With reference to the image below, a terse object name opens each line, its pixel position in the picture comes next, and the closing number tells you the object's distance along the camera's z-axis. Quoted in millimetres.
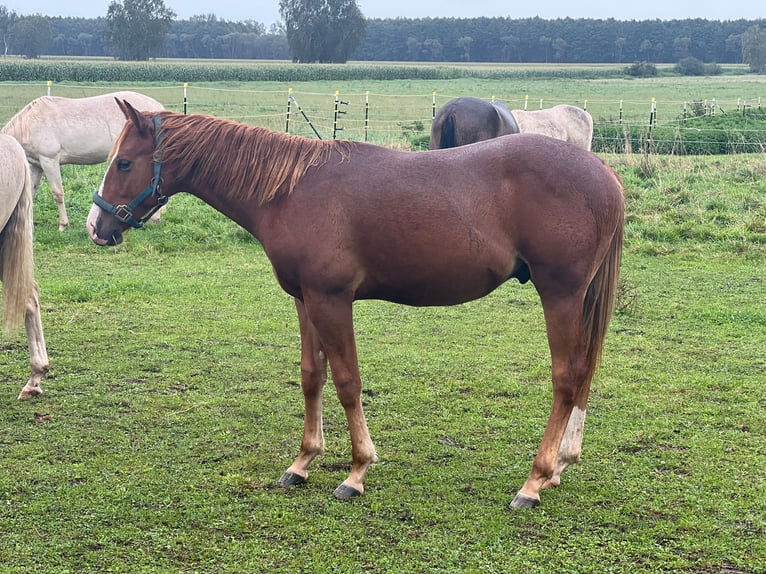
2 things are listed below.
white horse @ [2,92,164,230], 10562
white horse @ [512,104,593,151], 14016
